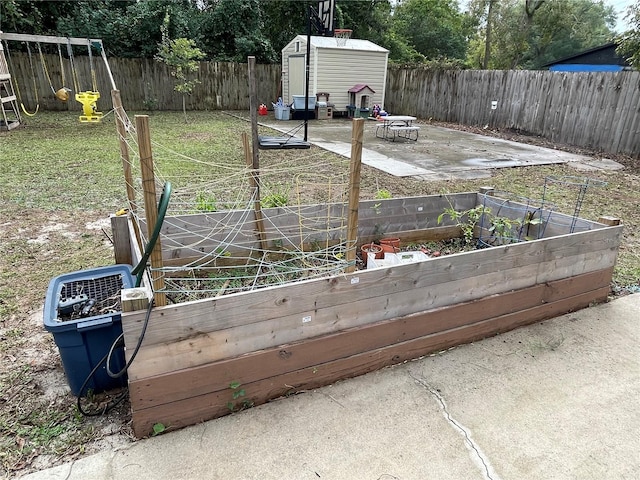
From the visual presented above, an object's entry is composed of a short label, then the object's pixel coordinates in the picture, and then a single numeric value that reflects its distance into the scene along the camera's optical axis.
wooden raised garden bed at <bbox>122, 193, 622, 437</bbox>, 1.85
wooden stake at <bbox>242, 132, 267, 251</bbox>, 3.04
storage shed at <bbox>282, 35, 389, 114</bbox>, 13.79
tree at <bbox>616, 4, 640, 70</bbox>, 7.86
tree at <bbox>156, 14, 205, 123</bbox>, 11.38
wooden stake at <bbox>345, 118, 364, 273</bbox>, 2.13
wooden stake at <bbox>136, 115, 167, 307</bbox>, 1.72
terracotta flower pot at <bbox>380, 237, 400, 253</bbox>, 3.36
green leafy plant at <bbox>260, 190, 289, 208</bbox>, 3.63
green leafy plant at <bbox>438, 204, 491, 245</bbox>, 3.74
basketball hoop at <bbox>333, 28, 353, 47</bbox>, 14.07
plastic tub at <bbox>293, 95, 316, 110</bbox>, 13.31
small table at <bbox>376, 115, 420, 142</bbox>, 10.34
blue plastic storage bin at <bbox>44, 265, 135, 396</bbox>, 1.91
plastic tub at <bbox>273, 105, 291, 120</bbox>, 13.32
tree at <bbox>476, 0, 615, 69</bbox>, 25.56
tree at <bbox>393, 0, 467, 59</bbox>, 26.56
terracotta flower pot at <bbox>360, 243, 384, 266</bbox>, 3.28
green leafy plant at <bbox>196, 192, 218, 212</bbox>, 3.54
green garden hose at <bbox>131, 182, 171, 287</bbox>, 1.70
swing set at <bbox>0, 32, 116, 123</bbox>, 8.41
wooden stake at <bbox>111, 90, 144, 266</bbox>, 2.59
